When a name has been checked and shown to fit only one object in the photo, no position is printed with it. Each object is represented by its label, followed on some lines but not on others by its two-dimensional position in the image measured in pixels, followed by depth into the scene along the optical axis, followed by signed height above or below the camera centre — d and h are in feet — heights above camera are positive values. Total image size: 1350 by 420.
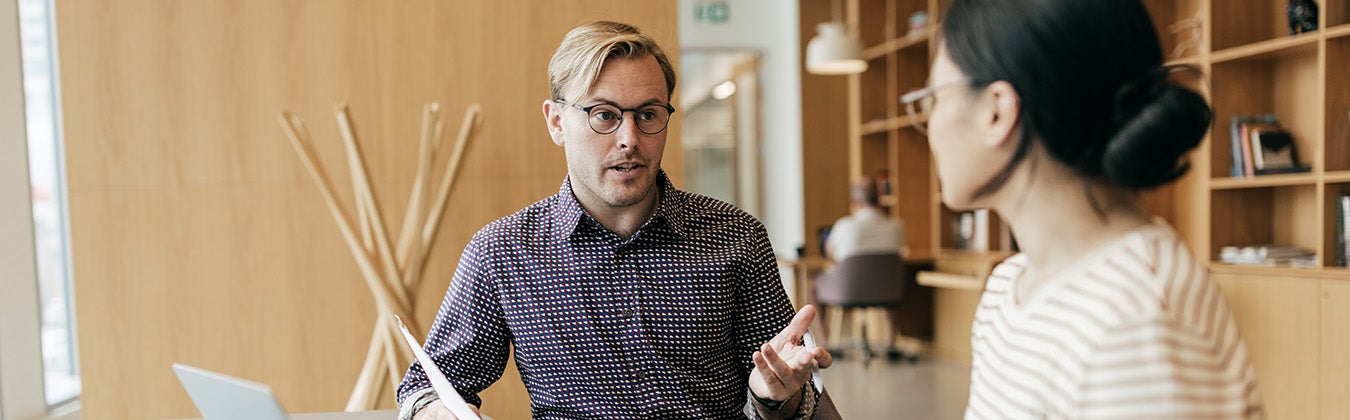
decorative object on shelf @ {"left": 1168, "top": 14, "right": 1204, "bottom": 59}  16.02 +1.95
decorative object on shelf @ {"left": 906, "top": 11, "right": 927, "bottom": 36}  22.89 +3.23
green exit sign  27.12 +4.36
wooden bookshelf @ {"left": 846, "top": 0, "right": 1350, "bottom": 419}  13.51 -0.63
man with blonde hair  5.58 -0.71
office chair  21.70 -2.76
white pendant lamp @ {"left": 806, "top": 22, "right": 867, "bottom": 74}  22.07 +2.55
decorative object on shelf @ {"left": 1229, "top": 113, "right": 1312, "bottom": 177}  14.71 +0.00
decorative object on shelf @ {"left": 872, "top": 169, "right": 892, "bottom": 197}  25.54 -0.58
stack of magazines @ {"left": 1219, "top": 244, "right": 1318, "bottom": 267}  14.28 -1.63
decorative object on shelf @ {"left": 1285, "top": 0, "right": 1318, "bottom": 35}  14.01 +1.91
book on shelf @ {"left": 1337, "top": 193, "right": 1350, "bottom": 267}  13.33 -1.18
